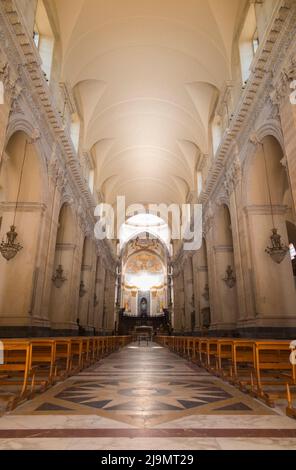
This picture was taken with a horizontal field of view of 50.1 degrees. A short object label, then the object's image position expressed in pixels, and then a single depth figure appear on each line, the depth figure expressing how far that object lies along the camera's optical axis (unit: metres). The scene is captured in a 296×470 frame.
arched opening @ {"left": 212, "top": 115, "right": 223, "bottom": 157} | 14.63
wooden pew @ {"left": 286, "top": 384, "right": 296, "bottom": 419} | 3.06
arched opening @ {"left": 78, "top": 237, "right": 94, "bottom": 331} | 17.48
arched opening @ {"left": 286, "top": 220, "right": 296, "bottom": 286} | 18.91
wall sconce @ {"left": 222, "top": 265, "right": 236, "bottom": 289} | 13.73
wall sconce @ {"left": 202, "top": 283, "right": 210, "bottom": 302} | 17.50
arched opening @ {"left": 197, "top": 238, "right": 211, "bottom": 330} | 17.06
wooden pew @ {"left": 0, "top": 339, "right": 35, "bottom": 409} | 3.68
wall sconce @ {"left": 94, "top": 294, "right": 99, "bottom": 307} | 21.58
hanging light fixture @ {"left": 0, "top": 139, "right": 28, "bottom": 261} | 9.02
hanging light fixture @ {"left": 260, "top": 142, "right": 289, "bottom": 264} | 9.19
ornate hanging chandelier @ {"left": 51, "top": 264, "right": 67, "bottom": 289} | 14.09
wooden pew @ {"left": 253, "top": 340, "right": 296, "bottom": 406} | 3.93
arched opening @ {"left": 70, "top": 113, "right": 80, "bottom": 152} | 14.85
